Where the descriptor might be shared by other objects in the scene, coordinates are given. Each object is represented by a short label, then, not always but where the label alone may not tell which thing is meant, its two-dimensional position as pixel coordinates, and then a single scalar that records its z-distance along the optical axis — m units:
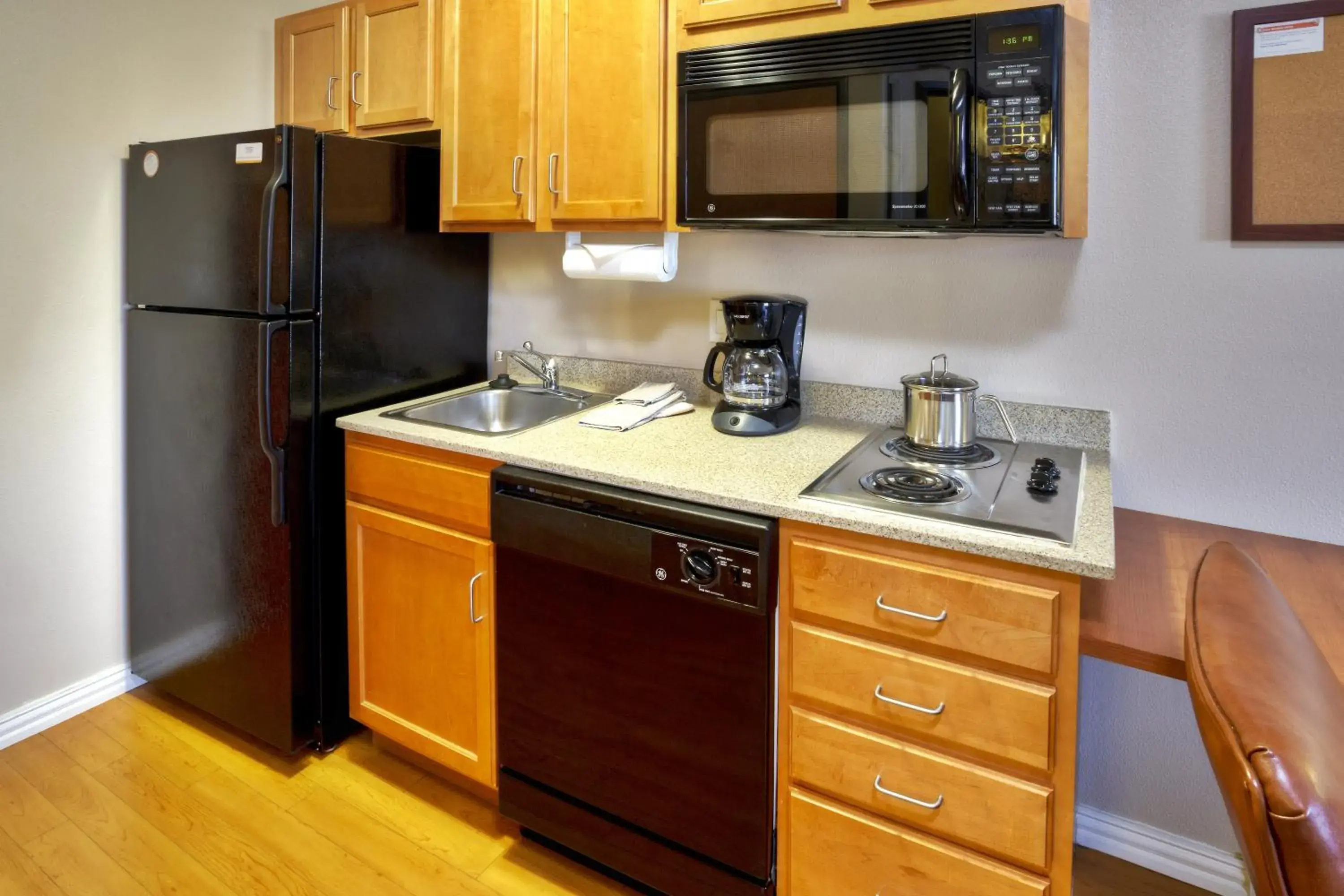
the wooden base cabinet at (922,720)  1.20
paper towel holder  1.96
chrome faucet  2.30
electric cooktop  1.28
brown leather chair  0.52
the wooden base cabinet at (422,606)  1.77
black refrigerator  1.89
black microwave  1.30
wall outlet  2.06
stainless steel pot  1.60
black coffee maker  1.80
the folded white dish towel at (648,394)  2.01
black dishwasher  1.41
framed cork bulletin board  1.37
